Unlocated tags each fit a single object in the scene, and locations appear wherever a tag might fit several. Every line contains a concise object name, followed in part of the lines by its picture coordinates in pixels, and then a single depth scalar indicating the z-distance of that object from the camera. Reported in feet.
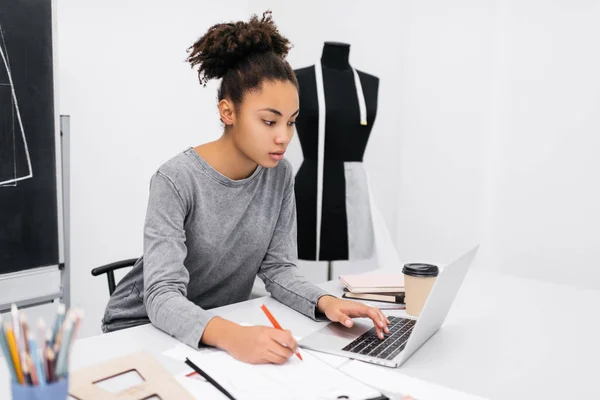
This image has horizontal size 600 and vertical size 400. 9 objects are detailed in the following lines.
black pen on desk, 2.41
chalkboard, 5.90
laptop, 2.89
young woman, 3.49
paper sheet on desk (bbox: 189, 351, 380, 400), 2.41
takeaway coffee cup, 3.67
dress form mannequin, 6.67
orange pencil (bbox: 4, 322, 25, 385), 1.69
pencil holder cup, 1.69
